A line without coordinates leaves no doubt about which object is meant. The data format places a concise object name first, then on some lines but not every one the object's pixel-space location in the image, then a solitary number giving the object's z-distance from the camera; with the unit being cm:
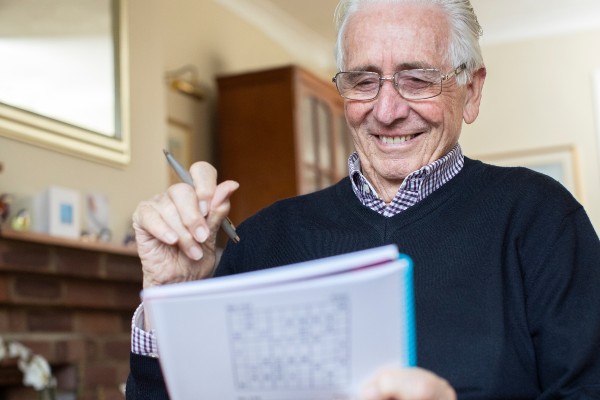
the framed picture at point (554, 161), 531
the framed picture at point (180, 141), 415
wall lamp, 414
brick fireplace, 276
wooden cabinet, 438
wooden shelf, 263
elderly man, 110
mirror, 286
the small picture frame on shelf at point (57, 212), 287
